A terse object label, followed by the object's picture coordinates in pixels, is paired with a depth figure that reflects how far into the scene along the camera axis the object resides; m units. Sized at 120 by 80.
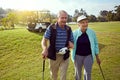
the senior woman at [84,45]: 2.21
